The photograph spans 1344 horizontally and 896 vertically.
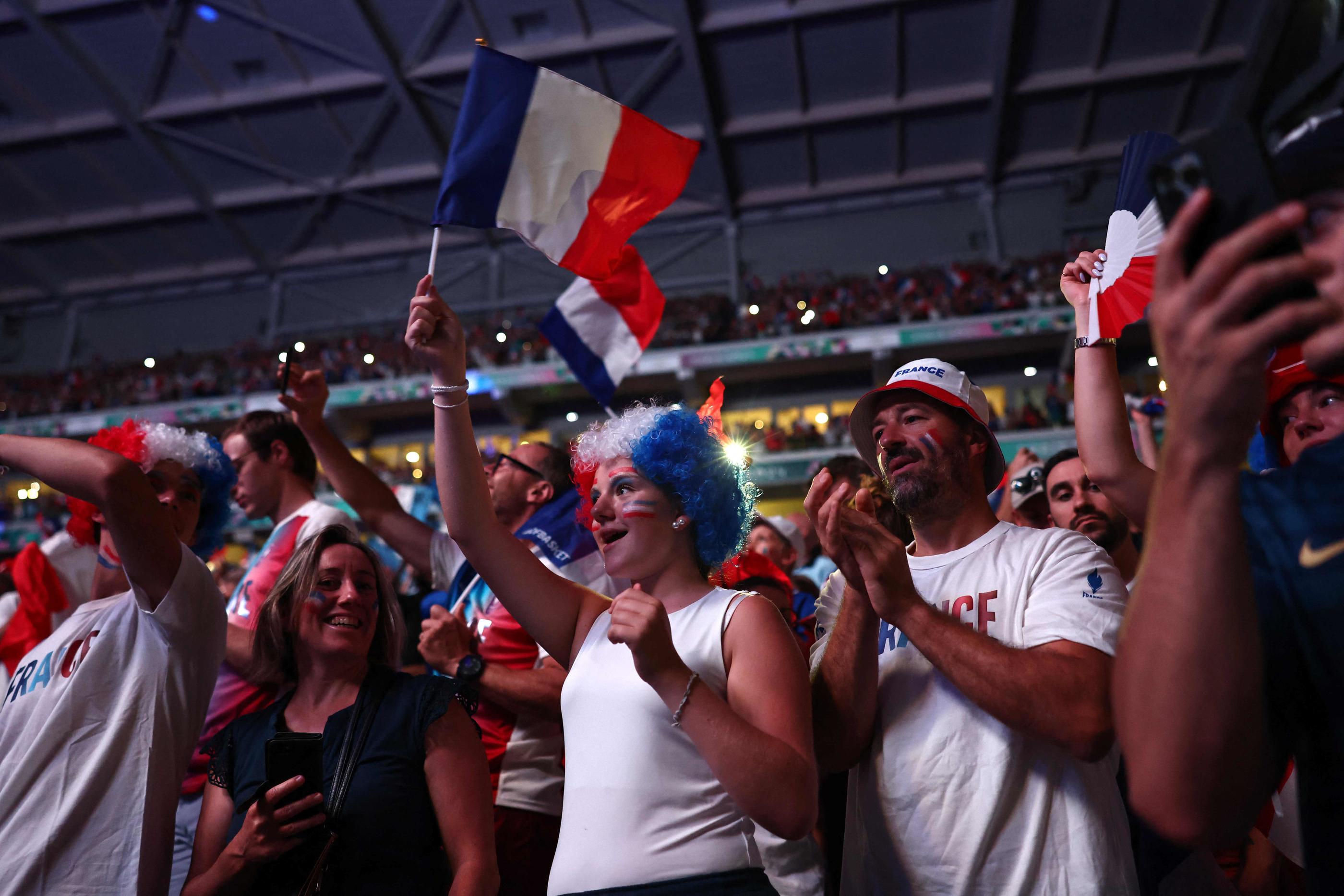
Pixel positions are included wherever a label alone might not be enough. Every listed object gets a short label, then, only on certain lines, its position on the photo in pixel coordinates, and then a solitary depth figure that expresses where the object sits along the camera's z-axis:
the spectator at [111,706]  1.99
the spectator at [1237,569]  0.74
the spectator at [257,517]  2.63
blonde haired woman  1.93
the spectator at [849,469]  3.42
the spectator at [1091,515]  3.00
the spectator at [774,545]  4.20
